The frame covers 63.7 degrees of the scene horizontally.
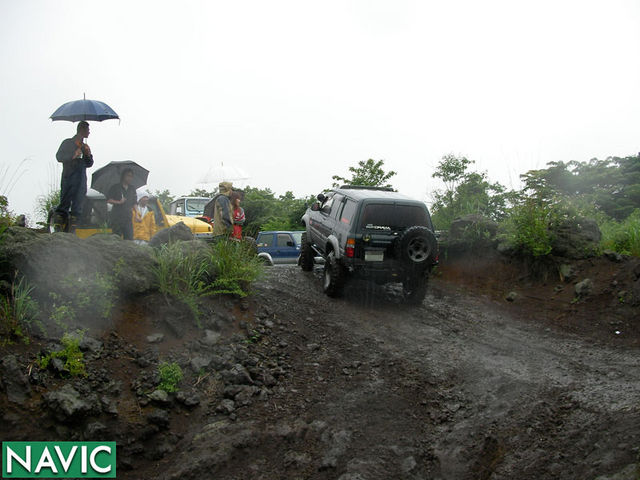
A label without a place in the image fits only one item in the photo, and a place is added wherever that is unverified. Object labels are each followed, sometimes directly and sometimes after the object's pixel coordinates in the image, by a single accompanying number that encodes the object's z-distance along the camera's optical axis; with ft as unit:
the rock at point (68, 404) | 15.08
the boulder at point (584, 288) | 29.45
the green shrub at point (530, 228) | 33.71
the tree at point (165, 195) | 171.32
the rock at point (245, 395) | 17.89
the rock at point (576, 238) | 32.50
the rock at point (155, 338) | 19.81
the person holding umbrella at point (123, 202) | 28.14
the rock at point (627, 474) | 12.26
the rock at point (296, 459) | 15.28
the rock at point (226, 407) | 17.35
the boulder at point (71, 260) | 18.88
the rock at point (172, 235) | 25.67
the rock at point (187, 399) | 17.39
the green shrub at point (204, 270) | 22.13
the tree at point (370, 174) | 83.21
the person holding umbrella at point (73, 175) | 26.84
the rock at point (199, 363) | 19.02
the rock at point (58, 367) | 16.34
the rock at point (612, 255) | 30.45
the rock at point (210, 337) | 20.86
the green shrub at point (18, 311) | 16.76
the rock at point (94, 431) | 15.11
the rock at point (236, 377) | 18.86
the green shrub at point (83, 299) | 18.35
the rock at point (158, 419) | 16.25
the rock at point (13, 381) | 14.90
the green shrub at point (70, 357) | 16.46
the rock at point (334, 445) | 15.34
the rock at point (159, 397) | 16.93
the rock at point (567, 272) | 31.71
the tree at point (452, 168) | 55.11
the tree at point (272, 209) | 88.58
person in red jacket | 32.42
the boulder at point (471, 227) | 39.21
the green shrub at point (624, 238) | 30.89
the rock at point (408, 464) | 15.20
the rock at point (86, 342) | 17.73
